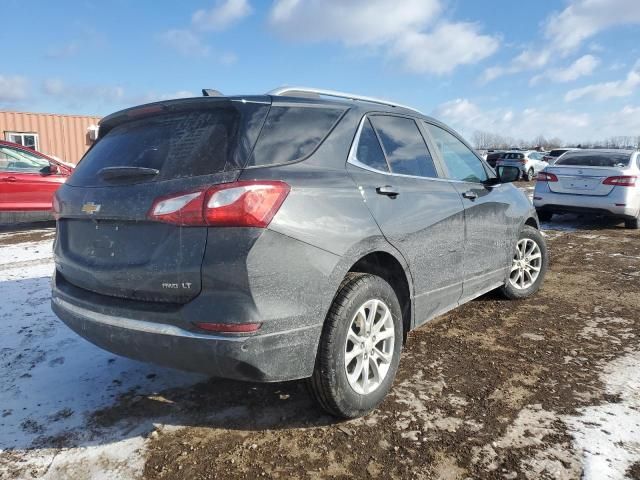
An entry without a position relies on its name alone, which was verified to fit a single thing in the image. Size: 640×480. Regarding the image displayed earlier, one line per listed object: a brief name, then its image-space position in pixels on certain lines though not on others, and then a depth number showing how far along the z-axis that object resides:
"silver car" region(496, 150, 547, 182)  25.52
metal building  19.38
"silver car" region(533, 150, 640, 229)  8.34
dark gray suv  2.04
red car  8.09
